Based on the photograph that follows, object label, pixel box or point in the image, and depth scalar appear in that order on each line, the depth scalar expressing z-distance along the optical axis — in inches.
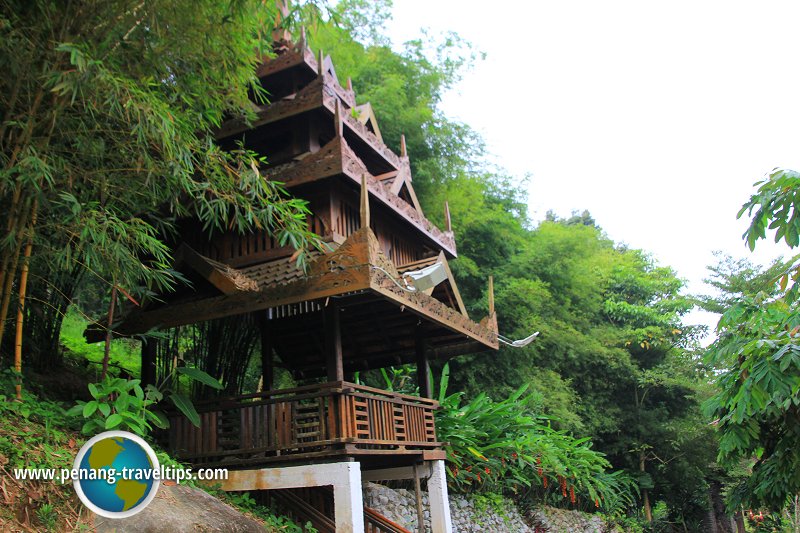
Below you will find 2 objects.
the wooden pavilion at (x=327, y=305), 247.0
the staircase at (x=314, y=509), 264.4
